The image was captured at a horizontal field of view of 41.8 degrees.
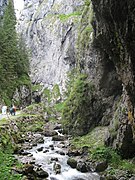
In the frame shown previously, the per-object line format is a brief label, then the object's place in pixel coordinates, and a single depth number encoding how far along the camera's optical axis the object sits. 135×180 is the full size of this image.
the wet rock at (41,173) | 12.30
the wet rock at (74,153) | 16.34
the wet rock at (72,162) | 14.18
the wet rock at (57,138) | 20.78
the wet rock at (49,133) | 22.91
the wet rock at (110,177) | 12.21
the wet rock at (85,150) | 16.33
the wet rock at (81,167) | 13.61
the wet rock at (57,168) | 13.26
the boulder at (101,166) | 13.58
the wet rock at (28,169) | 11.89
